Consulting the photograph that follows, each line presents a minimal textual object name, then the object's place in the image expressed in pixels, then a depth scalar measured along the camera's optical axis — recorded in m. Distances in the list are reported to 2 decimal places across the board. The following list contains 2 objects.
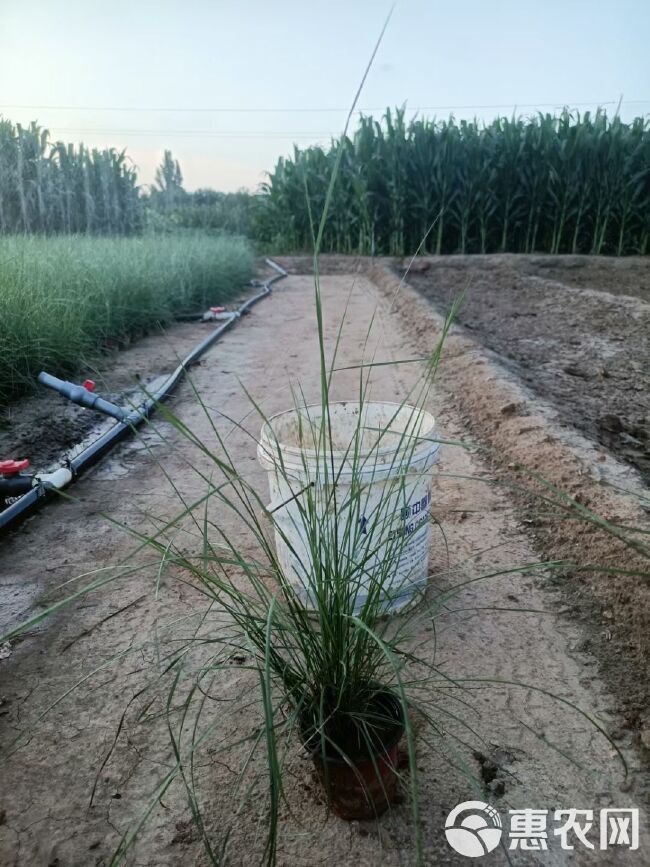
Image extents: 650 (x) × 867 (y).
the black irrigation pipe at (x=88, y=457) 2.42
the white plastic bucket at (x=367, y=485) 1.59
